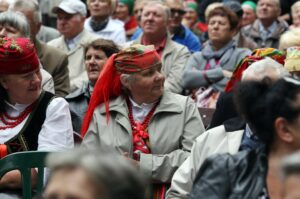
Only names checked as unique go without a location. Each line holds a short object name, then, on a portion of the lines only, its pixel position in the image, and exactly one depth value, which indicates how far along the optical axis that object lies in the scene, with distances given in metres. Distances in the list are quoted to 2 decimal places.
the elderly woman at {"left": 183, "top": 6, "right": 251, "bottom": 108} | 14.88
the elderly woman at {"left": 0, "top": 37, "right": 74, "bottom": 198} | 9.71
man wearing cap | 16.76
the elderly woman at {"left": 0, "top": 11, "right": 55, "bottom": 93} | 12.70
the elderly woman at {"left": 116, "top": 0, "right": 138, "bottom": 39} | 22.29
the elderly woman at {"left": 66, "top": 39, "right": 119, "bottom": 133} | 12.66
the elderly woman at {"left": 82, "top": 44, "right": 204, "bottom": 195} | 10.20
